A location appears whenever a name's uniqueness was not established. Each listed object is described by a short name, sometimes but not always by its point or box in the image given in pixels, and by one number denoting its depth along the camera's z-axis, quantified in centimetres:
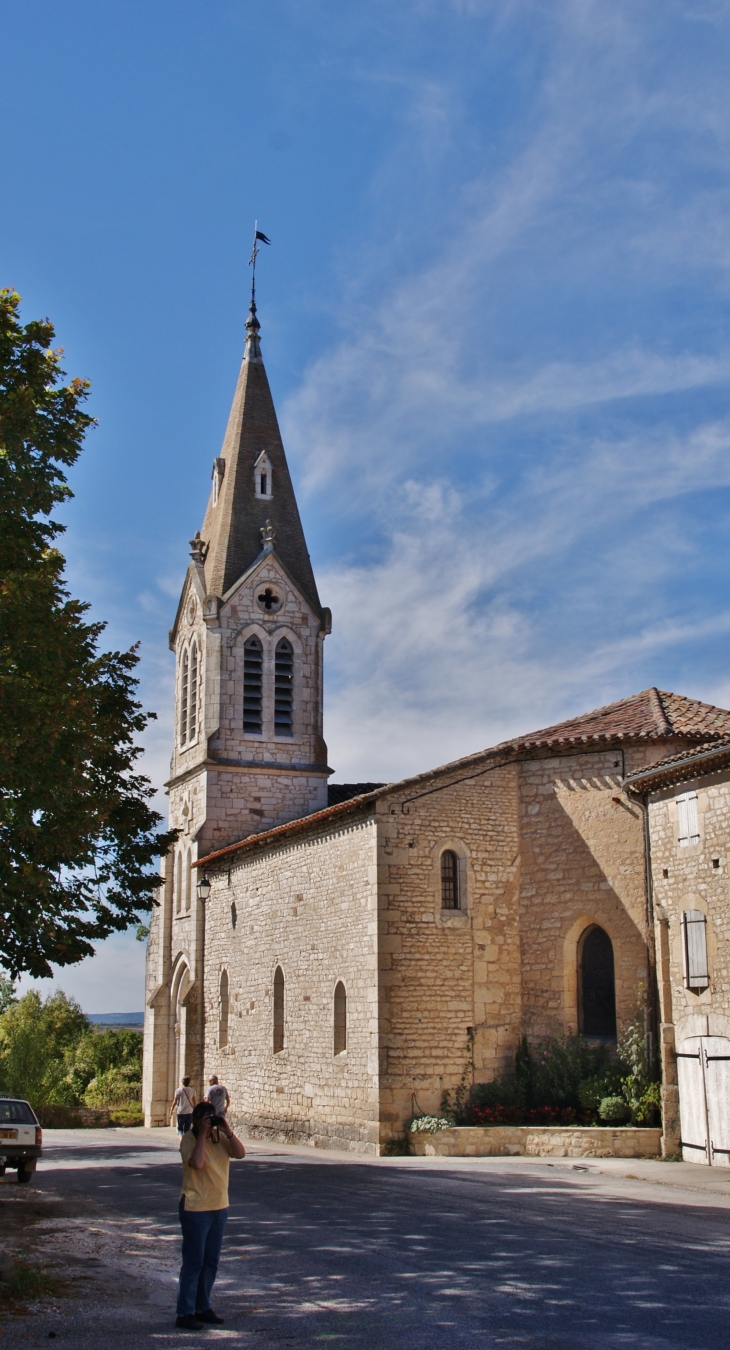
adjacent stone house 1708
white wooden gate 1684
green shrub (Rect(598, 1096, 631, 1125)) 1864
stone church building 2009
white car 1597
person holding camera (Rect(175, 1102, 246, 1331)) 757
